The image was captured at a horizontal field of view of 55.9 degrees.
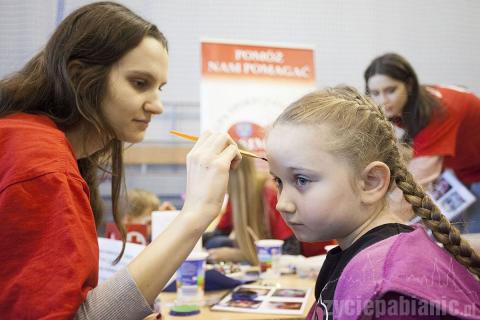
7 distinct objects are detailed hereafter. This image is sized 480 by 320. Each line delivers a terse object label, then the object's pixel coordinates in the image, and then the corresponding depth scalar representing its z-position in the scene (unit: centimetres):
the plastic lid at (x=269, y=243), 153
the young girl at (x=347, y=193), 64
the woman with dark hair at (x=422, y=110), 207
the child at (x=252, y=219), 189
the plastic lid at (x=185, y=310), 112
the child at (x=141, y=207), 219
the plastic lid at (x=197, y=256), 122
